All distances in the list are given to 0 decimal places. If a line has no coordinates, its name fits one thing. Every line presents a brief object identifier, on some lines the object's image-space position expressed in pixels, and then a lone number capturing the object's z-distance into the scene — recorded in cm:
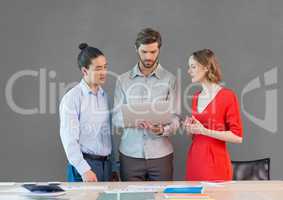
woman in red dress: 321
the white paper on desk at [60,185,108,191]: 266
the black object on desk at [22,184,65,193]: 249
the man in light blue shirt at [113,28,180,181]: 336
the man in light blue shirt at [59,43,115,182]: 312
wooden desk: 239
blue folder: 250
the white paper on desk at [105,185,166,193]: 256
